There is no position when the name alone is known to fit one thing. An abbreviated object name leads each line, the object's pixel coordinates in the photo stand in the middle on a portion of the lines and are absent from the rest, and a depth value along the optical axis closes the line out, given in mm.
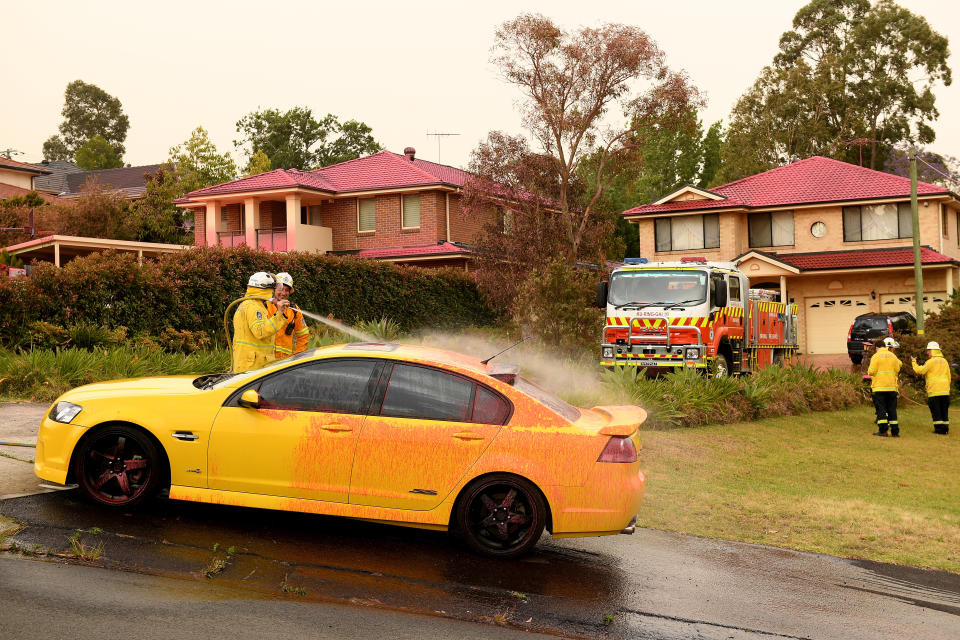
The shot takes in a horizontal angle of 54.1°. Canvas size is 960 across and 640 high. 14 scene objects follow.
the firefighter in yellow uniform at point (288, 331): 9016
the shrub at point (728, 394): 15195
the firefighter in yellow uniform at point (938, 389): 17484
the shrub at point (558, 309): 17969
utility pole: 26047
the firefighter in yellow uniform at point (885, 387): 16953
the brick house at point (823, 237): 36844
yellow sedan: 6539
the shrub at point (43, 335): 14305
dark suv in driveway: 30062
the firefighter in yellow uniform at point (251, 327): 8680
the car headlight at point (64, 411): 6828
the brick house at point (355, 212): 35906
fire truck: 17906
